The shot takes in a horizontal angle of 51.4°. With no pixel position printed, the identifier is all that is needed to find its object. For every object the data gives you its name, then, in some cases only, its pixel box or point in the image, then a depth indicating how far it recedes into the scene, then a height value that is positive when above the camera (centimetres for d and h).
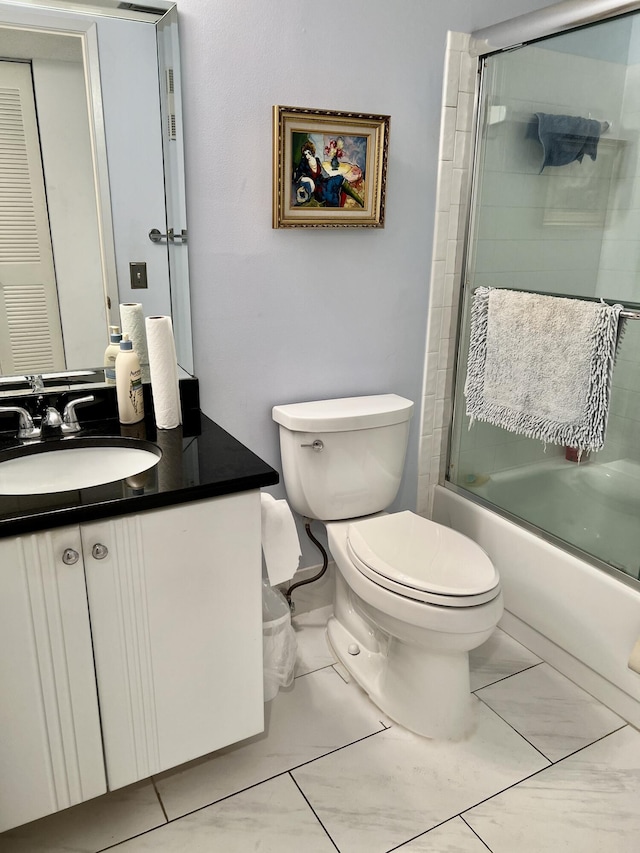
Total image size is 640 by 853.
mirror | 149 +13
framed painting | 180 +17
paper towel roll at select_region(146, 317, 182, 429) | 158 -33
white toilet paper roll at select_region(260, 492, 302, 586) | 162 -73
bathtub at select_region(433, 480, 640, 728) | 177 -97
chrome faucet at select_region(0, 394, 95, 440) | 153 -44
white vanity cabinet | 122 -80
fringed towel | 171 -35
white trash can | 179 -108
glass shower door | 176 +1
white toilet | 161 -82
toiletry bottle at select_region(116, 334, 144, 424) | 159 -36
